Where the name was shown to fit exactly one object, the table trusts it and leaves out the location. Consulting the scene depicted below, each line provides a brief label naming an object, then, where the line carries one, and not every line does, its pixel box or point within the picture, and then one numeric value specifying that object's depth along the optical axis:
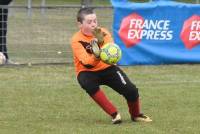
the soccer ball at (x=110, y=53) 14.12
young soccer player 14.59
